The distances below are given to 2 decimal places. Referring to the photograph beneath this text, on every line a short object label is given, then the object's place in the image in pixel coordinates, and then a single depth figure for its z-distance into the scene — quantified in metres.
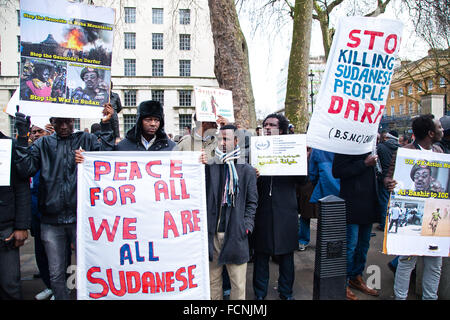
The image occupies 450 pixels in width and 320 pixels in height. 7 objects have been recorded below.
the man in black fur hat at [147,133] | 3.24
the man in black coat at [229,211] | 2.95
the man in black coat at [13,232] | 2.93
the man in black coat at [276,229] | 3.41
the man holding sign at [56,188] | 2.98
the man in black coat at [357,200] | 3.66
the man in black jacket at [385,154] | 4.49
